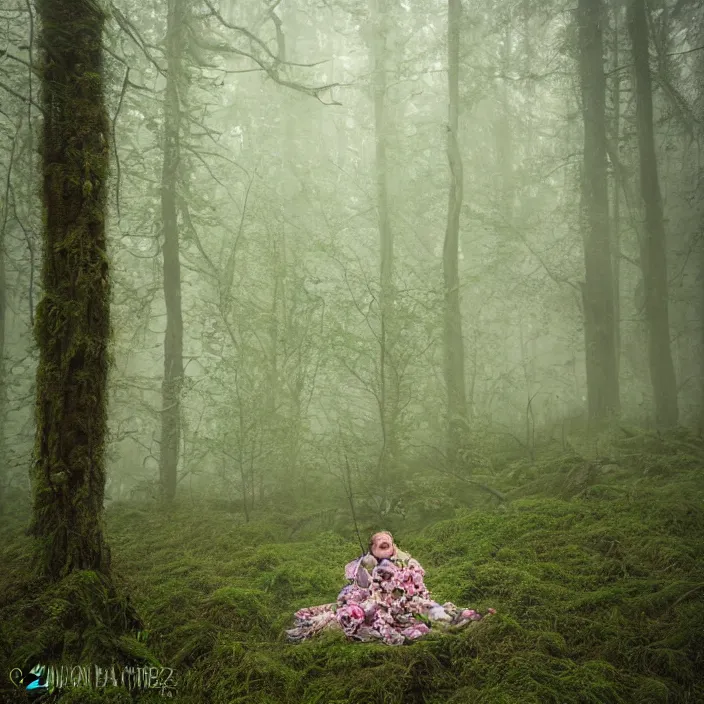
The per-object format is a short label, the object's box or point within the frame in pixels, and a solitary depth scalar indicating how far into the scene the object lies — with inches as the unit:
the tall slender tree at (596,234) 508.1
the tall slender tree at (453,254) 488.7
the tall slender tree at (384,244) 412.8
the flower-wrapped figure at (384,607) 180.1
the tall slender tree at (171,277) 406.9
